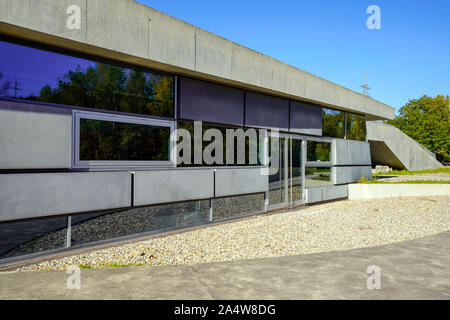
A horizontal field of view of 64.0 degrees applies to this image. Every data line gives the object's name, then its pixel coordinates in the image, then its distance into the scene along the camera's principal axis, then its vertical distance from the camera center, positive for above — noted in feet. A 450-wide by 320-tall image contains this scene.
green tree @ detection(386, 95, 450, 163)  162.71 +19.90
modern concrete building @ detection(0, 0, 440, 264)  17.28 +2.58
